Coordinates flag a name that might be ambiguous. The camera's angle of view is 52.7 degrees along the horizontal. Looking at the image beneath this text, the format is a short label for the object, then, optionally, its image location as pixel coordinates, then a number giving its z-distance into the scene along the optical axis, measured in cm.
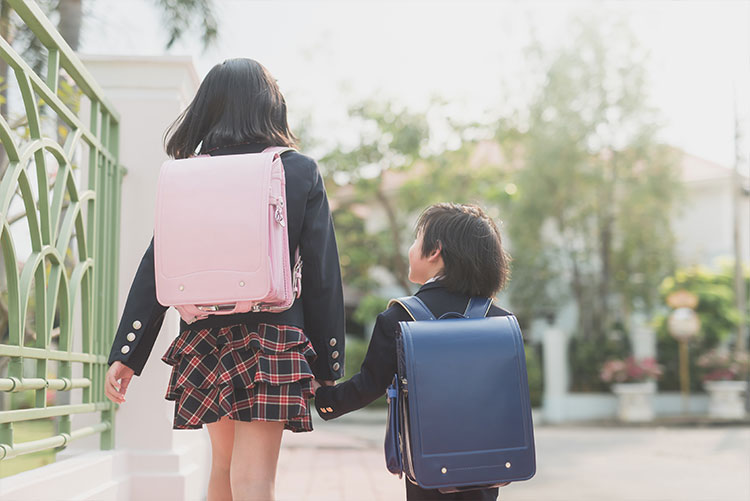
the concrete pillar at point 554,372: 1589
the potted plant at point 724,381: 1538
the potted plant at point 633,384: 1520
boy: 211
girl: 187
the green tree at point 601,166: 1614
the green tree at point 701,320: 1650
